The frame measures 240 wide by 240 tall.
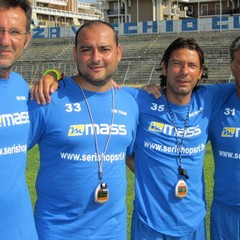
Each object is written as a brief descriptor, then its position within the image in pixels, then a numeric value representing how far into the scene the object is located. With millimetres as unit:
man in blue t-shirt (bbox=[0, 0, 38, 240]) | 2518
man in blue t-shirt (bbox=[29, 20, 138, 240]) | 2777
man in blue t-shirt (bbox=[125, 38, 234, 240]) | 3174
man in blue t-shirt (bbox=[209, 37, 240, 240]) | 3291
